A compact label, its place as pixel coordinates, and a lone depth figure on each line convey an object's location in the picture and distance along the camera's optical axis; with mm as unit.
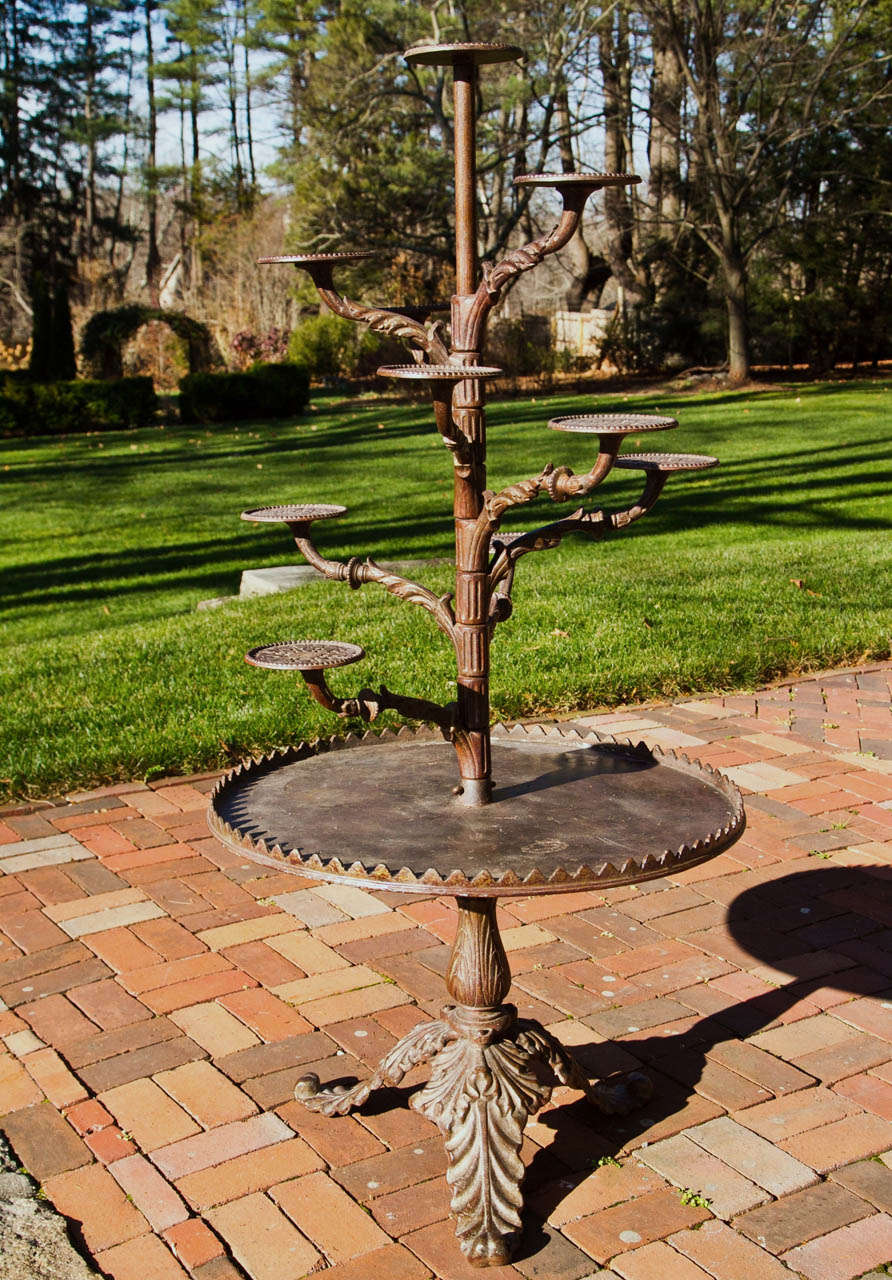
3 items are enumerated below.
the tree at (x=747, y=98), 19688
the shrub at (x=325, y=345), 25609
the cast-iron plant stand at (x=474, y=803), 2312
